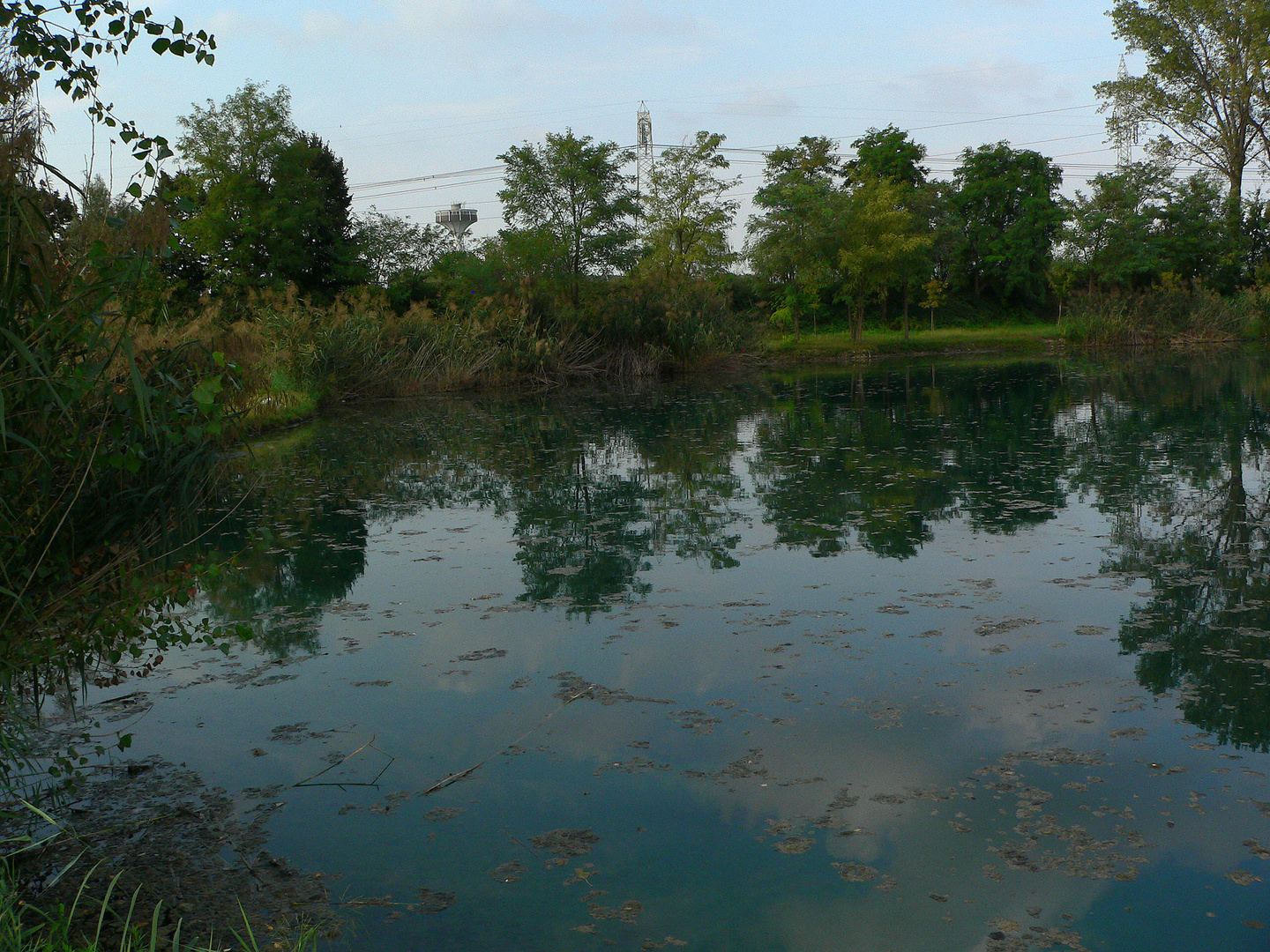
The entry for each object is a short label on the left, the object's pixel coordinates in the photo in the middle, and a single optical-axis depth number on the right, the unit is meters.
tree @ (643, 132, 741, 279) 41.03
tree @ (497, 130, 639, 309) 30.62
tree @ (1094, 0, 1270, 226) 34.38
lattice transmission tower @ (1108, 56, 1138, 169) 37.06
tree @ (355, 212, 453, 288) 40.84
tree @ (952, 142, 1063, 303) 44.91
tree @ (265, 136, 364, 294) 34.97
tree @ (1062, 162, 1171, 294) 37.41
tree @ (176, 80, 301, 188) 36.41
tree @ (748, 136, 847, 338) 33.62
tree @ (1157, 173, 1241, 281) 38.31
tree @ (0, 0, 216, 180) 3.06
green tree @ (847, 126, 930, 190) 48.50
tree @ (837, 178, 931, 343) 33.47
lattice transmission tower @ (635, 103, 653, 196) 54.84
